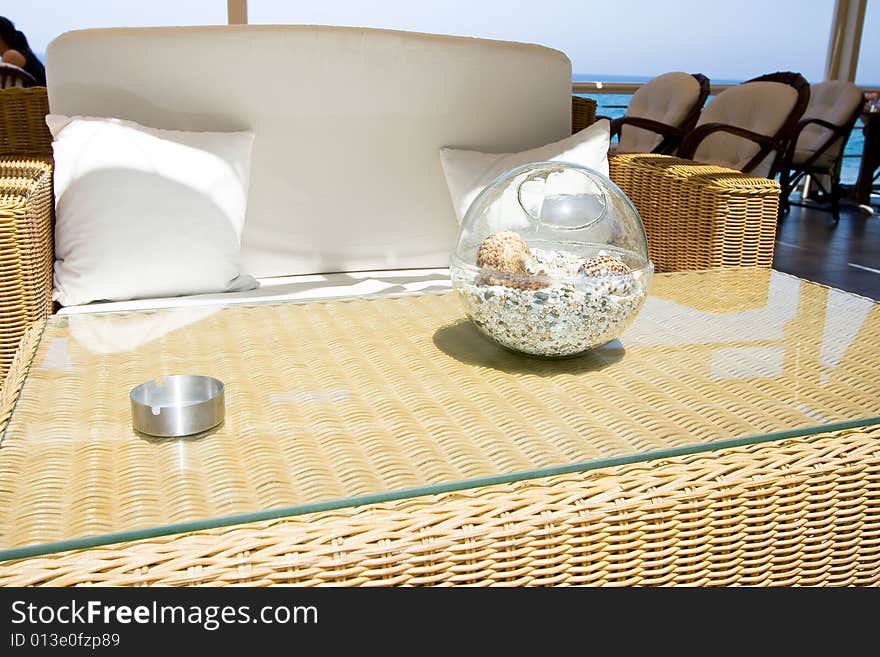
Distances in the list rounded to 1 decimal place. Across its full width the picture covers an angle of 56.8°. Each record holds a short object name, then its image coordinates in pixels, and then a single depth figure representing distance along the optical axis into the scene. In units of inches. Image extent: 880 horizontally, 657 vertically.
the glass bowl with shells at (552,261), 39.9
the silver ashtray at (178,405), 33.1
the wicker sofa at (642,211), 55.9
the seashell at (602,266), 40.6
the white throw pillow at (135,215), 62.8
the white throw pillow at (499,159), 78.2
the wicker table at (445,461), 27.3
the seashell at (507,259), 40.2
